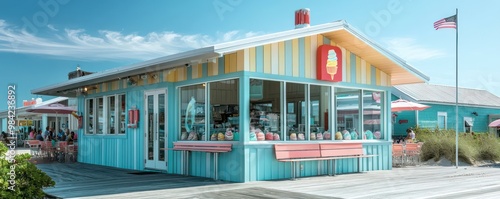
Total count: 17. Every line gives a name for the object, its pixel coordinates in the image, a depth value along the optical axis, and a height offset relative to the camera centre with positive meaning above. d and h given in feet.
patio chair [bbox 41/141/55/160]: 51.47 -3.74
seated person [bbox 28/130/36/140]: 80.27 -3.66
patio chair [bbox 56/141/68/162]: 50.03 -3.55
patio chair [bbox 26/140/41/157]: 53.25 -3.25
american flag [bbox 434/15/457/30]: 44.01 +8.36
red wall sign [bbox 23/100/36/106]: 110.07 +2.91
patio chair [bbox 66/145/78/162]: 50.08 -4.09
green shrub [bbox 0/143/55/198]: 21.25 -2.90
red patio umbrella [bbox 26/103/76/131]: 59.41 +0.67
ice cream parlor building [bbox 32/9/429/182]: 31.60 +0.94
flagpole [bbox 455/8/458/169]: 42.42 +3.68
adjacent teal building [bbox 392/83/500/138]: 75.05 +0.73
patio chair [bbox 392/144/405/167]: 44.50 -3.61
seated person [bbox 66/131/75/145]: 55.38 -2.91
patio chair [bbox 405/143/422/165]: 44.98 -3.72
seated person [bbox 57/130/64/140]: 62.11 -2.82
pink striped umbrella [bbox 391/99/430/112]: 55.88 +0.87
